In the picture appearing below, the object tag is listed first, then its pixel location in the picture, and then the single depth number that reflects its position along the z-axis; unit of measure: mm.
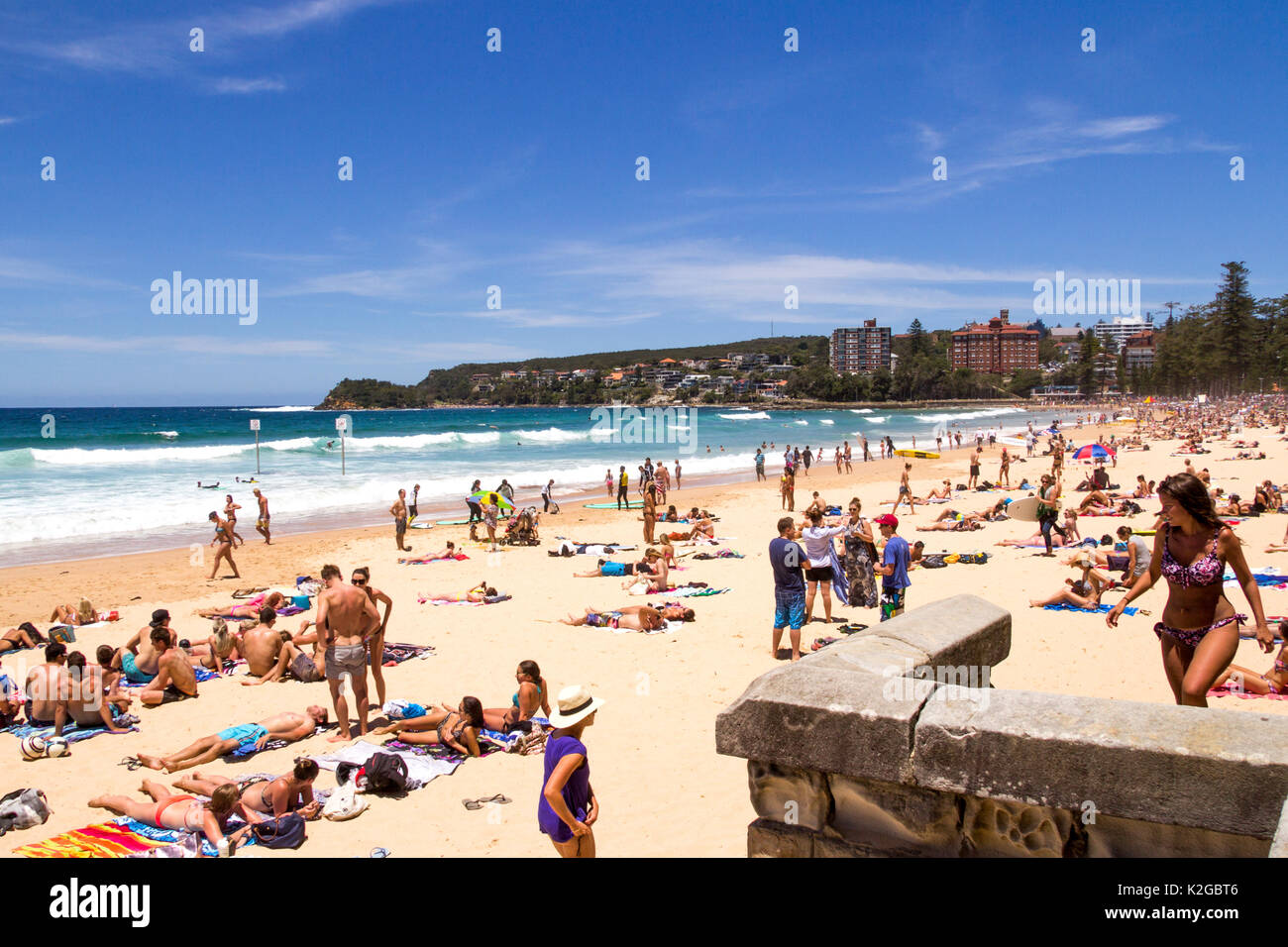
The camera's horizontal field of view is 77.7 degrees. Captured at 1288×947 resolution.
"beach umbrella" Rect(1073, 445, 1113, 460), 26922
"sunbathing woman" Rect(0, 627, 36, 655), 10484
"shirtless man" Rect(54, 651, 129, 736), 7527
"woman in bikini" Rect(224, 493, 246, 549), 15234
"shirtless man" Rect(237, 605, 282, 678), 8914
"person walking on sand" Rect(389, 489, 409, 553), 17828
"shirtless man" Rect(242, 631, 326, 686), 8836
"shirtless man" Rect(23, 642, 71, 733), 7488
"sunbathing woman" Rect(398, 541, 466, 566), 16188
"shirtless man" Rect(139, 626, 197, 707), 8352
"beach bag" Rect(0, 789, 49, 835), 5621
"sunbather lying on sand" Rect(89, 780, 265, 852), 5426
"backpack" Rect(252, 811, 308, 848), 5355
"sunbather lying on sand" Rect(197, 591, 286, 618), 11805
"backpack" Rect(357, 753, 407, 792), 6004
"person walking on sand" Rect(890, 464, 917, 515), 22016
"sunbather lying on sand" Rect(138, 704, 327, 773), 6691
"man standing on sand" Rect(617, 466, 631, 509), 25188
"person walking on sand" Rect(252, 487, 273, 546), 19181
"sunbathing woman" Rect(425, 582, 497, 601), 12282
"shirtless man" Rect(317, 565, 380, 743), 6965
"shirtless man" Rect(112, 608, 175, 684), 8703
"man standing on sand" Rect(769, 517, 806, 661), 8164
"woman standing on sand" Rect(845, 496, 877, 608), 10336
